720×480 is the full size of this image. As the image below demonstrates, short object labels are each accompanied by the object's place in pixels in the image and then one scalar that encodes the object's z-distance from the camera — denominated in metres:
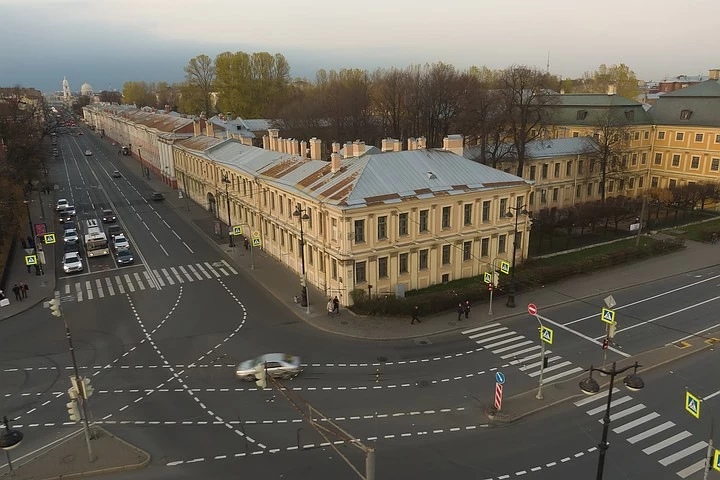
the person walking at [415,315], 33.38
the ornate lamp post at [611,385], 14.98
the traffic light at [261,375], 16.08
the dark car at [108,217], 63.38
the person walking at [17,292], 37.97
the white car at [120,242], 51.31
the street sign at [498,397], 22.69
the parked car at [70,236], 52.79
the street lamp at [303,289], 35.50
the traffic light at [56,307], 20.38
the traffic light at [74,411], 18.91
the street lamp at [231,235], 51.62
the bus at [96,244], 49.72
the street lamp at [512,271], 35.72
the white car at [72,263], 45.06
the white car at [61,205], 68.50
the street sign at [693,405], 16.70
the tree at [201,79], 134.12
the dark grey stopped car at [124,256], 47.31
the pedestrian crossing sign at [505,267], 33.75
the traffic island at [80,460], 19.81
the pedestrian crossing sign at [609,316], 22.20
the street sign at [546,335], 23.56
